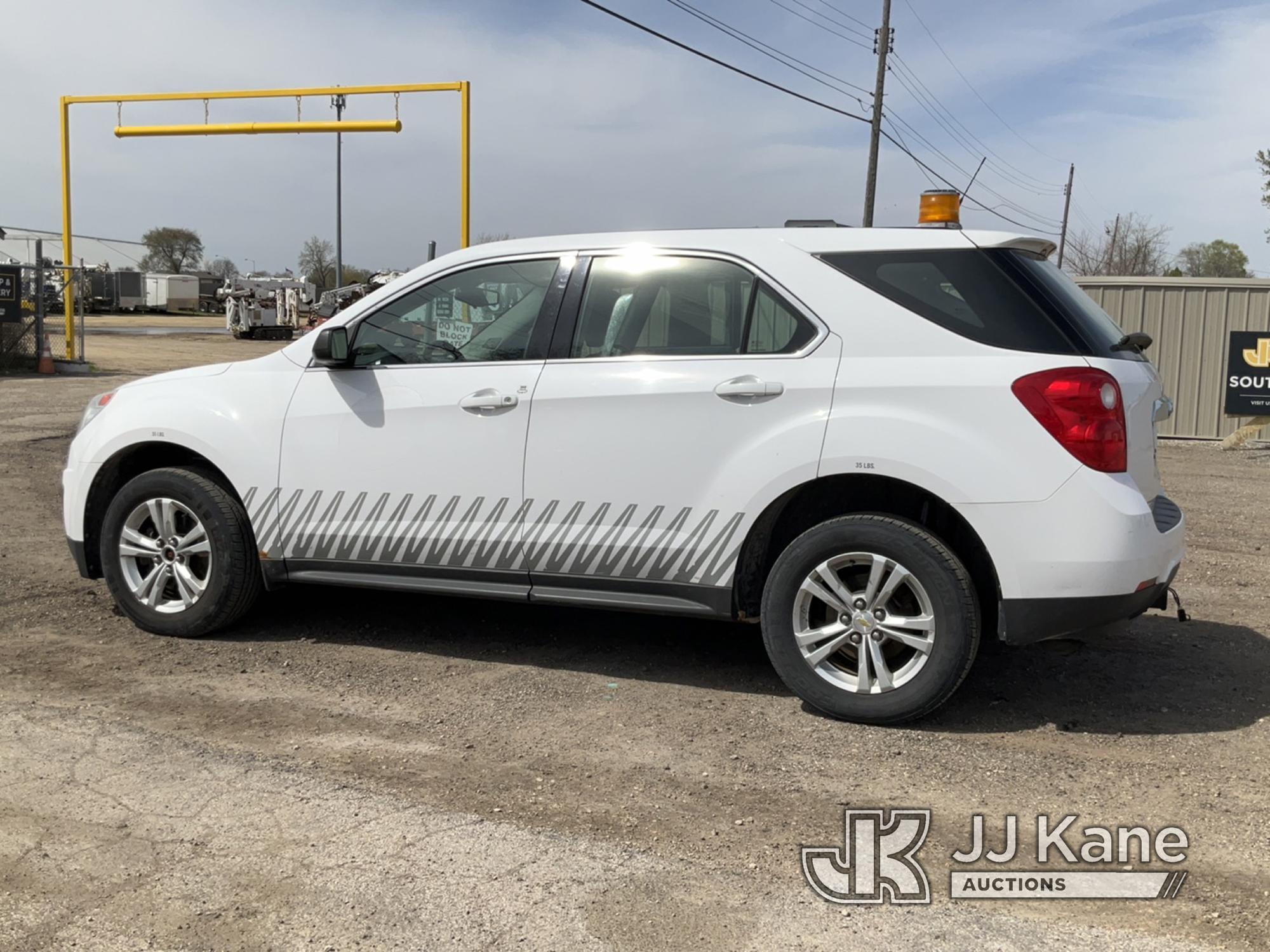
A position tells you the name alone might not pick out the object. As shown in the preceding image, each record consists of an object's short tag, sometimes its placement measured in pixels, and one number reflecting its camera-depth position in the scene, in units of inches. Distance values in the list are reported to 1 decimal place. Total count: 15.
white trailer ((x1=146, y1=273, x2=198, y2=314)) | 2461.9
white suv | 166.1
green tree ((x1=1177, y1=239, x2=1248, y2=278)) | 2598.4
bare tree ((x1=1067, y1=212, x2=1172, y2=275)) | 2416.3
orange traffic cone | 820.0
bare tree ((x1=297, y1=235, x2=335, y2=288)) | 2706.7
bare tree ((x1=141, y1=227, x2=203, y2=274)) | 3331.7
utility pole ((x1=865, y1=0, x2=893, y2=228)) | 1045.2
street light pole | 1637.6
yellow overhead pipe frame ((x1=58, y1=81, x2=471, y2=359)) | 813.9
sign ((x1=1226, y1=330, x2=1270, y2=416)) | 608.7
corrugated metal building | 620.1
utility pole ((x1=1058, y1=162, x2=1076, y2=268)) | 2498.5
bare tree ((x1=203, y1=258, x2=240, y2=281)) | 3508.4
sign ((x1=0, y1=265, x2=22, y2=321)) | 798.5
